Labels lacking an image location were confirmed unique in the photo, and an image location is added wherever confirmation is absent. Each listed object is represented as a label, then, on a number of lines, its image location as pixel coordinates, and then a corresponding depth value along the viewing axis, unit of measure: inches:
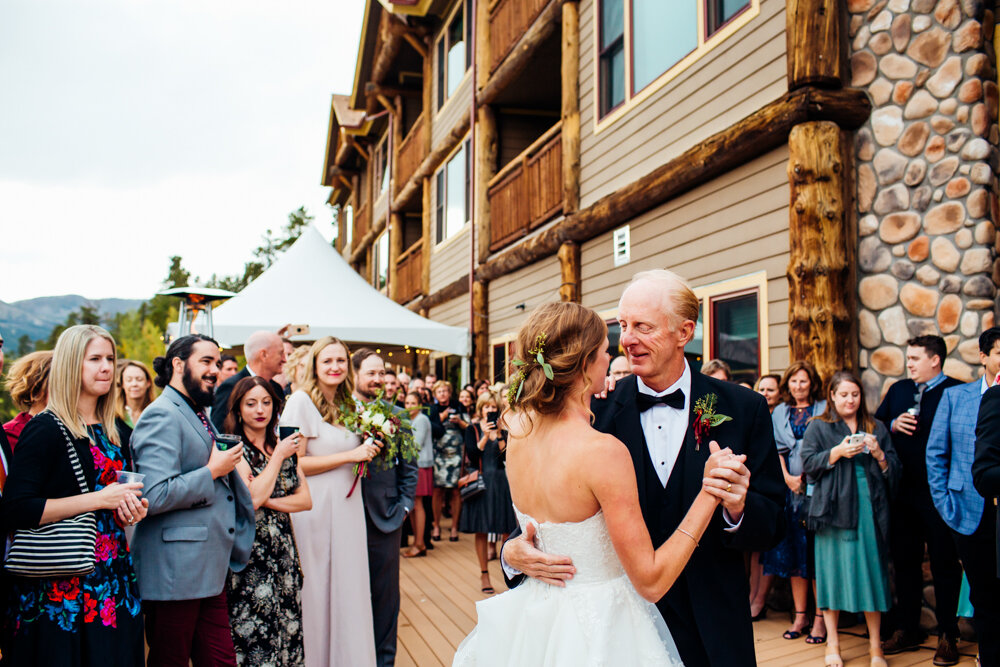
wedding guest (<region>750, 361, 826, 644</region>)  218.7
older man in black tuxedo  89.9
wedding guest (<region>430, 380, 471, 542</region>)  397.4
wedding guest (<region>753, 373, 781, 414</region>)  235.6
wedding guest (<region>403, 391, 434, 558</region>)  359.9
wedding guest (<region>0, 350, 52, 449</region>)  150.8
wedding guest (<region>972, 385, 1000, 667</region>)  141.9
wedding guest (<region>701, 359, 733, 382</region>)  249.6
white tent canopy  374.6
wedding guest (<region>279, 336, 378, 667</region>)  176.7
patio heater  344.5
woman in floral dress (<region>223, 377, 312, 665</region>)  155.8
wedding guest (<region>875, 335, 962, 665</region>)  196.9
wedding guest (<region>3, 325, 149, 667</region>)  116.4
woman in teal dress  202.8
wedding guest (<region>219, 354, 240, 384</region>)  277.9
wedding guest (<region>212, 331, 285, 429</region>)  221.8
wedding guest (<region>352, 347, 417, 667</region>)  191.0
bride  82.4
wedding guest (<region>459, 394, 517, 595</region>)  277.6
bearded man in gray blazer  134.3
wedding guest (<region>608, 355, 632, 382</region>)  232.4
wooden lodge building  206.7
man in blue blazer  168.7
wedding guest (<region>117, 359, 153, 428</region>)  264.1
